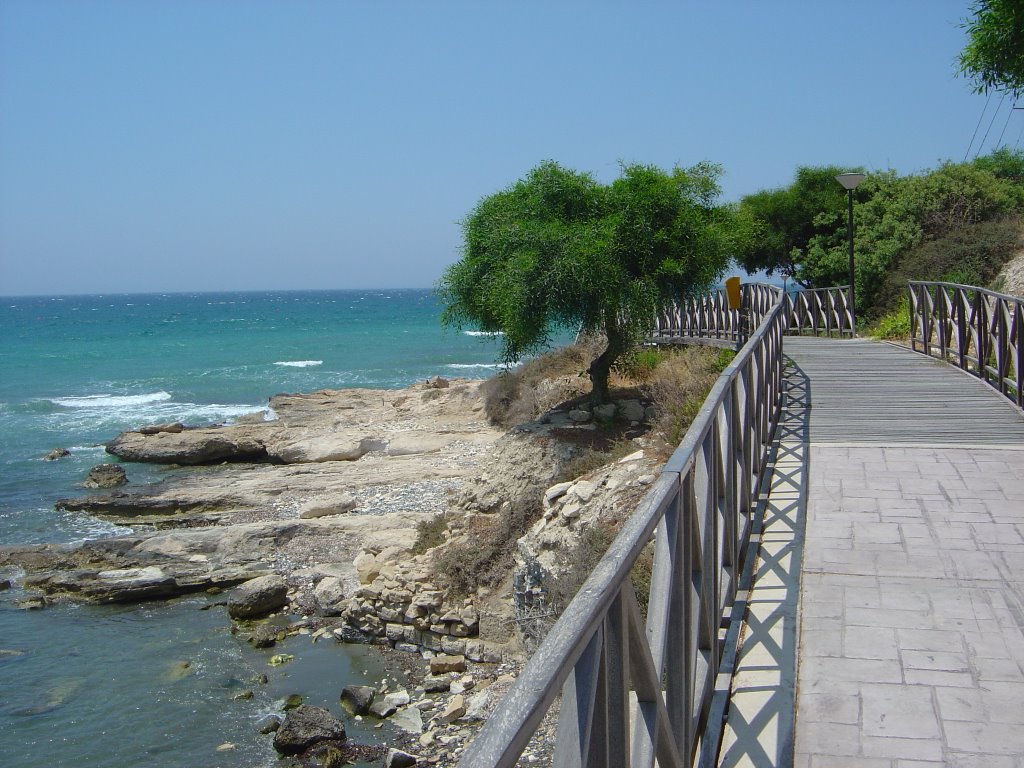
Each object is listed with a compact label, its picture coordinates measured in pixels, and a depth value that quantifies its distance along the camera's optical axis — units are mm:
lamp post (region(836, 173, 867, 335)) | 19625
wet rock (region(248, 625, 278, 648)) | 12617
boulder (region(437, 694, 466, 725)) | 9914
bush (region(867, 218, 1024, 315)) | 20562
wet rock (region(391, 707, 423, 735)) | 10008
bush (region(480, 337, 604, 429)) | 21031
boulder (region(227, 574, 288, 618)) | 13680
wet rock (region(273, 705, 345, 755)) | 9672
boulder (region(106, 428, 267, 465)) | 25406
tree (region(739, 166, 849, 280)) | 30250
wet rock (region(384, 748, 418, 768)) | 9117
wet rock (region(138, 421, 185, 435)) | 28172
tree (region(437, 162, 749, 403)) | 16234
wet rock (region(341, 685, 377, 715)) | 10531
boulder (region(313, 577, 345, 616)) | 13492
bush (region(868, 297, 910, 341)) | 19194
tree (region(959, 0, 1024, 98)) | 15492
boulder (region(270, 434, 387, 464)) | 23828
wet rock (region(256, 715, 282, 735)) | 10258
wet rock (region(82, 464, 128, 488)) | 22656
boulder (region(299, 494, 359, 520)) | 18266
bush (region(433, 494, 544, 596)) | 12906
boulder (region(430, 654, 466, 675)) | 11336
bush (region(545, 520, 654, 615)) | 9609
